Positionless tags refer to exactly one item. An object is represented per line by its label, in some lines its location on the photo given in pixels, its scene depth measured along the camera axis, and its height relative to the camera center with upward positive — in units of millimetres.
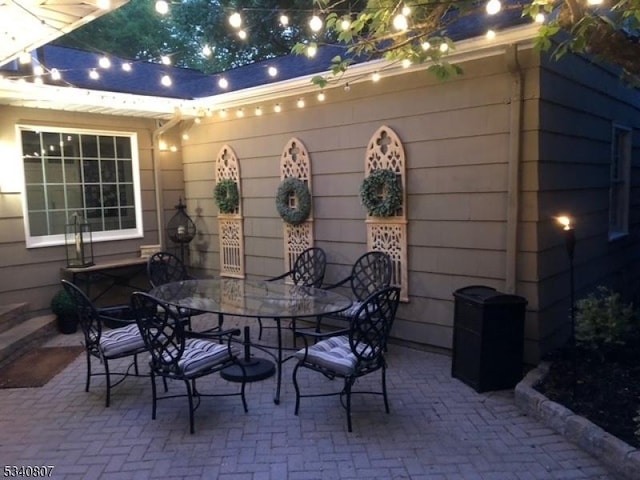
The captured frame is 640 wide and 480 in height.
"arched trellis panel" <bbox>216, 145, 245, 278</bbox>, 5902 -368
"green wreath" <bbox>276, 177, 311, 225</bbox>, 5098 -31
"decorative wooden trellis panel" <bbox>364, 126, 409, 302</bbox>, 4402 -214
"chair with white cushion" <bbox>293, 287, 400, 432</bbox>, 3053 -1017
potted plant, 5117 -1157
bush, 3590 -970
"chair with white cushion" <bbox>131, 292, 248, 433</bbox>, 3037 -1000
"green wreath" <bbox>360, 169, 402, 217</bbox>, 4363 +31
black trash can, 3479 -1036
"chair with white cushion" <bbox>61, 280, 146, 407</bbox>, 3396 -1005
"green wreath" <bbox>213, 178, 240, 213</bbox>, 5848 +47
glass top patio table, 3443 -788
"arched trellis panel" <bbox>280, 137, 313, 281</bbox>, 5168 +186
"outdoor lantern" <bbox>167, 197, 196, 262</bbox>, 6305 -361
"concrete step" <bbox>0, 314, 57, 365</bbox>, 4352 -1253
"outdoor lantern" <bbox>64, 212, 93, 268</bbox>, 5488 -455
